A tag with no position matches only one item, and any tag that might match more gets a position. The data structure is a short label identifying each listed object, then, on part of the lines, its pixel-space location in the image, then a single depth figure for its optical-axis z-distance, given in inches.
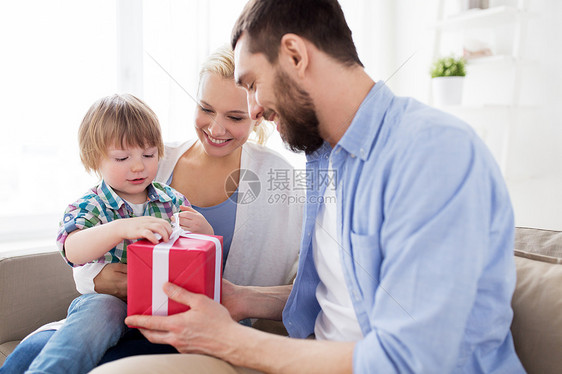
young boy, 39.7
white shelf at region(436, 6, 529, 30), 84.3
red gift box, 36.5
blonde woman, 57.7
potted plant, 93.1
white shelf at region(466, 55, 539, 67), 85.4
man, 29.6
